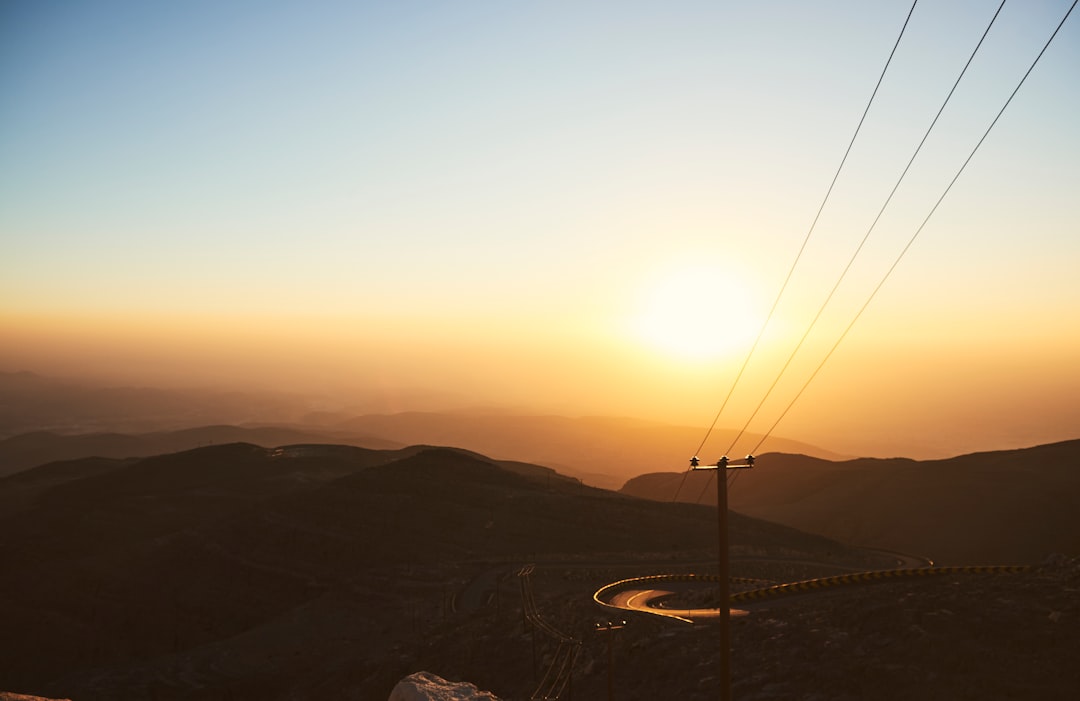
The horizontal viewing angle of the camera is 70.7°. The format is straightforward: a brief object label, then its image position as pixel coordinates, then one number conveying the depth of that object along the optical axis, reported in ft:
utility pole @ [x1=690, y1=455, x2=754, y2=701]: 63.31
